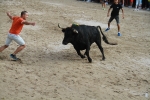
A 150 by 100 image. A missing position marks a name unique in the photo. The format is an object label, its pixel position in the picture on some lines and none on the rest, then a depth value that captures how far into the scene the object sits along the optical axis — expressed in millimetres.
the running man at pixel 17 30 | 14009
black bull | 14952
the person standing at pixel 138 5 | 32549
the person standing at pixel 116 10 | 21161
